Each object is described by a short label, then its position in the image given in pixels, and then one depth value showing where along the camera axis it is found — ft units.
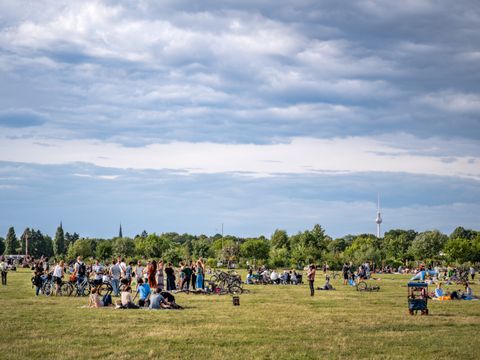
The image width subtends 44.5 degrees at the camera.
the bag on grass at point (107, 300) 78.58
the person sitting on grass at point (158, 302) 76.07
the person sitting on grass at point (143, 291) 79.13
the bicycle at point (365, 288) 120.57
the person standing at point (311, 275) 101.65
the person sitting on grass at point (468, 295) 102.63
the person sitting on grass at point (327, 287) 123.34
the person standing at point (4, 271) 118.62
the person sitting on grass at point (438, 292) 101.40
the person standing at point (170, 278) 104.22
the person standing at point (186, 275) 108.06
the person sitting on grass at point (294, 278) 148.66
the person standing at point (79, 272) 95.55
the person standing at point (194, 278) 108.68
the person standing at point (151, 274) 89.66
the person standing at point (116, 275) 94.68
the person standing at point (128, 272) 108.43
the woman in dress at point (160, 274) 99.14
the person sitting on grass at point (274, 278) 147.64
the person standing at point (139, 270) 112.98
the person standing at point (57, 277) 95.14
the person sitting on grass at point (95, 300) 76.89
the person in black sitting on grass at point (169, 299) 76.69
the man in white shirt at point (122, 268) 98.34
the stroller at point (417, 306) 74.64
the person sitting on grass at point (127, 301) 75.46
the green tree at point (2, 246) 506.48
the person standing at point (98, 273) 95.21
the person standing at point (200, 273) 106.63
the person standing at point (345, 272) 148.66
